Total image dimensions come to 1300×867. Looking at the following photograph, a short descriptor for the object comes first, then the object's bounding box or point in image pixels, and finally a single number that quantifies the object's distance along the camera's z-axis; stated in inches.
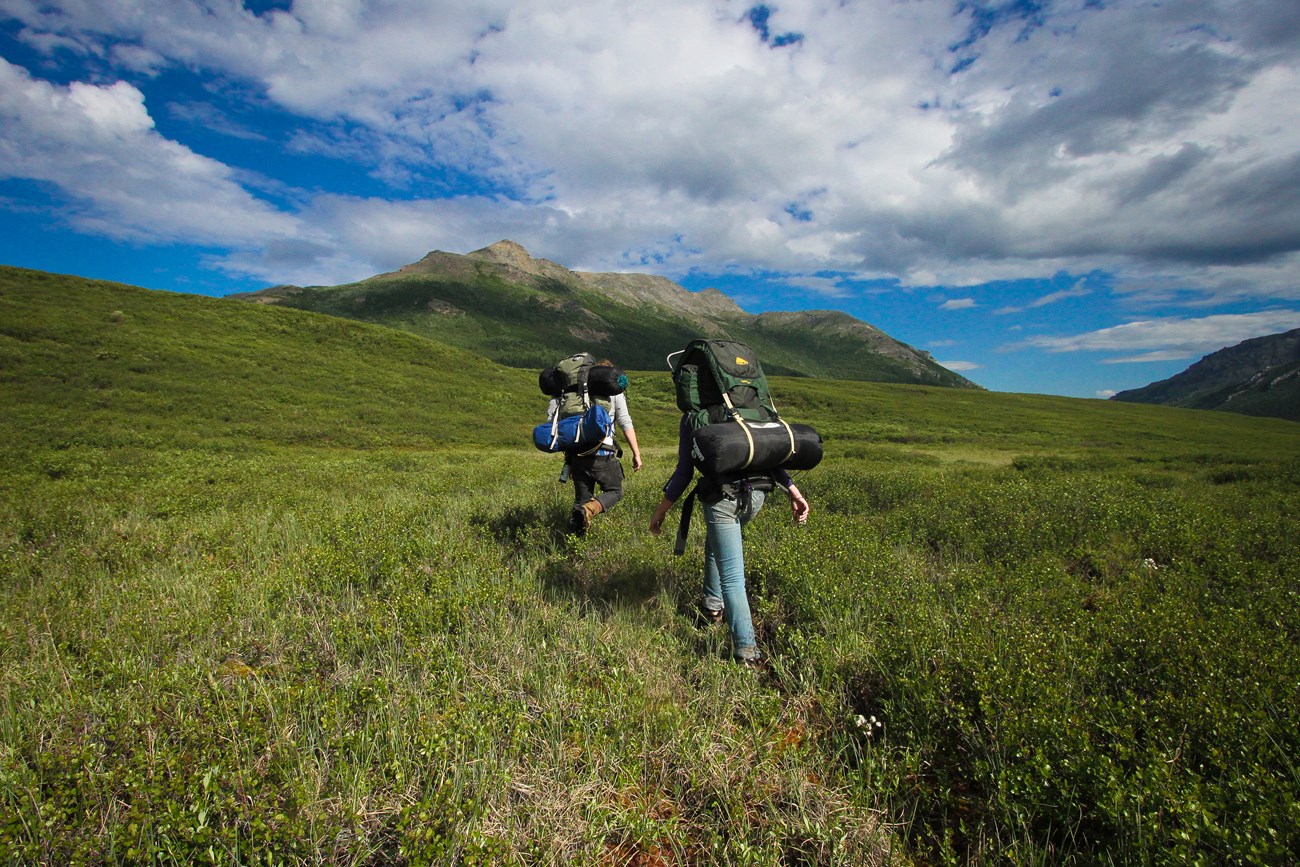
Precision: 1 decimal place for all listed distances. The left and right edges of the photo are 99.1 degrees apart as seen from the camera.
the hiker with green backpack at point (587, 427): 284.5
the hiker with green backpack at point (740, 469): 172.1
